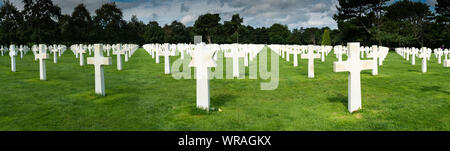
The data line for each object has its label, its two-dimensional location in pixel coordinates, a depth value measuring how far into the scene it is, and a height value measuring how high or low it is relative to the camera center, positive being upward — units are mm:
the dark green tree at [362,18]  43903 +6085
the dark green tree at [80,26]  58825 +7452
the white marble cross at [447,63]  7819 -16
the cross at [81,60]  18372 +304
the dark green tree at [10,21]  46394 +6489
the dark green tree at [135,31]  74000 +8311
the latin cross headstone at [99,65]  8359 +11
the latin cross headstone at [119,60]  15828 +244
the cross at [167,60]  13703 +194
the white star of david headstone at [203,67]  6371 -48
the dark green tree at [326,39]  54309 +3932
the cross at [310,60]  12401 +131
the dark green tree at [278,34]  81812 +7350
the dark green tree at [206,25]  78375 +9216
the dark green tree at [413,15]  49191 +7331
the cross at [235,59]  12469 +194
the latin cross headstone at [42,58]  11516 +272
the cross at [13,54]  14335 +519
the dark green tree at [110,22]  68938 +9565
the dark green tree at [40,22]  47447 +6446
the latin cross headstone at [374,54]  13719 +364
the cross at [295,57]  17562 +348
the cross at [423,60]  14055 +84
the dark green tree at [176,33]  76125 +7993
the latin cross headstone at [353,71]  6380 -153
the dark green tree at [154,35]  74625 +6658
